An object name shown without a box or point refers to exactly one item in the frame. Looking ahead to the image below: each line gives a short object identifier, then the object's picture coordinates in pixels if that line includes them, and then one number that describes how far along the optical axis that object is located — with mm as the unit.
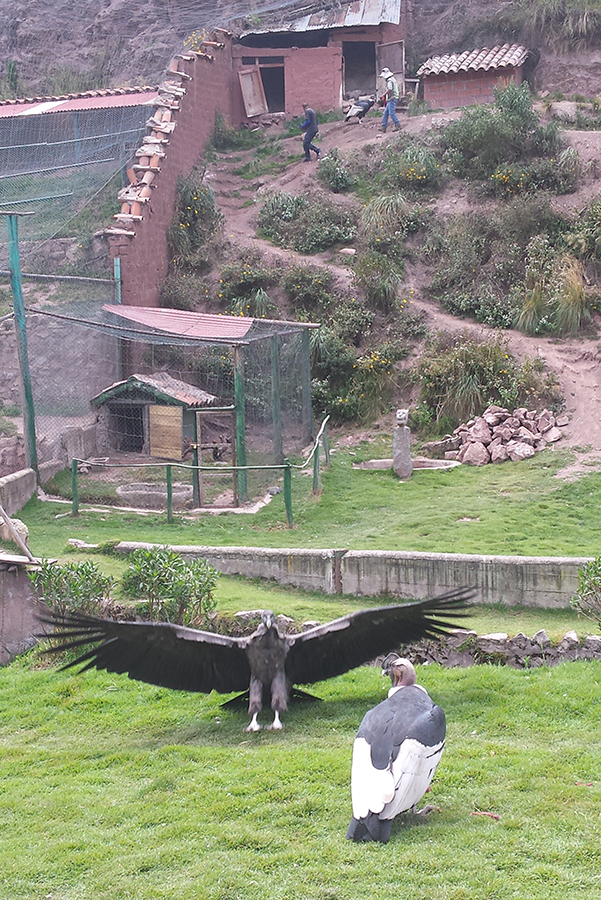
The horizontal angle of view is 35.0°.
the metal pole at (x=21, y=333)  13875
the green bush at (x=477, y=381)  17094
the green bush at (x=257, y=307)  20344
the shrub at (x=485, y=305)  19609
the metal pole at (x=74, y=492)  12859
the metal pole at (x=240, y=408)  13586
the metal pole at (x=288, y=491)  12383
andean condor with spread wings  6430
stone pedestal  15141
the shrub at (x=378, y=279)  20609
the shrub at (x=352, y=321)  20016
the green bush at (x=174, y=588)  8461
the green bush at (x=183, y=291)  20516
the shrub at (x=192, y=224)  21281
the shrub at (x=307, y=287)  20641
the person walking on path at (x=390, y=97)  25438
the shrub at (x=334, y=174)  24016
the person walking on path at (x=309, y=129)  24025
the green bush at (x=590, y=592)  7957
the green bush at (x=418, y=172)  23531
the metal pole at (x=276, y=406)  14945
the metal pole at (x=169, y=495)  12389
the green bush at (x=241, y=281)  20781
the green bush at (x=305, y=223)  22297
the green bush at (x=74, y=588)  8797
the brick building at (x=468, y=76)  26734
